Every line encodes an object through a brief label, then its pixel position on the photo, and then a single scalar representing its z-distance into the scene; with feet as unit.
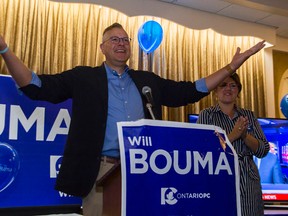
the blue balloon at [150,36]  12.75
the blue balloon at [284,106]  15.19
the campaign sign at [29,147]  7.32
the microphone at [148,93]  4.79
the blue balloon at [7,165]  7.28
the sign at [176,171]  4.16
